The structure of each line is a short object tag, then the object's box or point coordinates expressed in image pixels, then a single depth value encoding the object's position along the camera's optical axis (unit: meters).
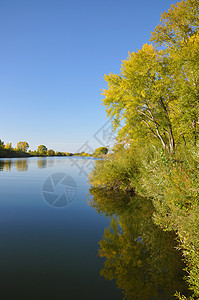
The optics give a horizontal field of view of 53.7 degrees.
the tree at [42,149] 162.06
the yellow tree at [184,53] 14.10
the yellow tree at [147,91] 16.31
